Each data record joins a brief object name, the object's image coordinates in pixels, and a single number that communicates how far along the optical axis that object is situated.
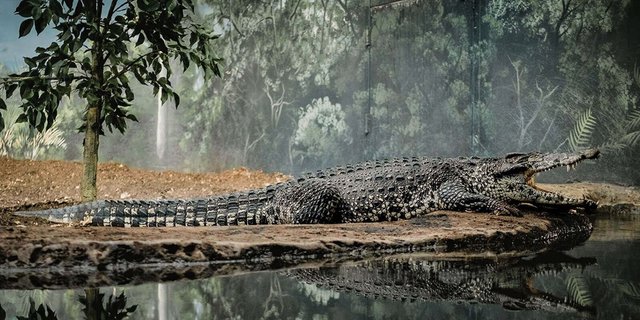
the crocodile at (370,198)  4.54
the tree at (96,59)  5.14
